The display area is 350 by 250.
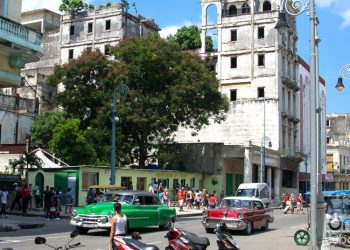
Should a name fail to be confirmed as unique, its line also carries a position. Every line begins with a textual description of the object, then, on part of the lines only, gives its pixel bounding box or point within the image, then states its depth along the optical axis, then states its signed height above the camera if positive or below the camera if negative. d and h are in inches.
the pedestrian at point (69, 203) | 1190.6 -65.5
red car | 839.1 -59.7
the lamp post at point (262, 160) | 1985.7 +67.2
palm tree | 1321.4 +25.1
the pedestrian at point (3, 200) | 1069.1 -55.7
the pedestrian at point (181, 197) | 1494.3 -58.9
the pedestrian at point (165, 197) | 1464.7 -58.1
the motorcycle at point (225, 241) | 475.8 -57.2
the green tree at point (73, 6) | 2684.5 +835.4
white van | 1583.4 -37.7
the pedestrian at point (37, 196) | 1289.4 -55.7
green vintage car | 757.3 -55.1
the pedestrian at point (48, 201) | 1080.2 -56.3
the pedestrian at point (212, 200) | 1367.2 -61.2
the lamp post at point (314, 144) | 550.6 +36.7
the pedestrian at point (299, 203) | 1732.0 -77.9
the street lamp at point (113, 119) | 1133.1 +115.3
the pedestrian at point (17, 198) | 1202.0 -57.7
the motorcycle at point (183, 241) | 425.2 -51.5
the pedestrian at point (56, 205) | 1087.0 -64.5
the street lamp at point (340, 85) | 840.9 +146.8
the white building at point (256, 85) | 2308.1 +406.1
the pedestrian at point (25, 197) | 1174.3 -53.5
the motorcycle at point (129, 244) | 359.3 -47.0
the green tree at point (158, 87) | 1744.6 +292.0
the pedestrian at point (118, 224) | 469.4 -43.3
